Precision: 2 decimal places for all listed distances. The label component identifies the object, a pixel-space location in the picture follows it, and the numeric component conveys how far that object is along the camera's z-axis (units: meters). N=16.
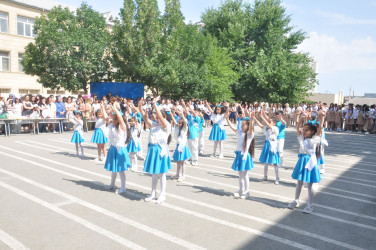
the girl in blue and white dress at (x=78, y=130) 10.50
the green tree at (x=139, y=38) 22.17
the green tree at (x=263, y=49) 33.06
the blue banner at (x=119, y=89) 21.92
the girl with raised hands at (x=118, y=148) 6.59
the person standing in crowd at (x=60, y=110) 18.04
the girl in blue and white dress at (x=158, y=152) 6.21
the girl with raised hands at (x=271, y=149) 7.98
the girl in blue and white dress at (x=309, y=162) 5.96
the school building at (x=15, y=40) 30.47
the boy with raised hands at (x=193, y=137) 10.03
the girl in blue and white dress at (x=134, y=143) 9.09
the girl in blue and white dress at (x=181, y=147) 7.88
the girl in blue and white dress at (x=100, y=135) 10.10
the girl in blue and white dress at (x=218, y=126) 11.35
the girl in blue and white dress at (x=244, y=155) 6.63
